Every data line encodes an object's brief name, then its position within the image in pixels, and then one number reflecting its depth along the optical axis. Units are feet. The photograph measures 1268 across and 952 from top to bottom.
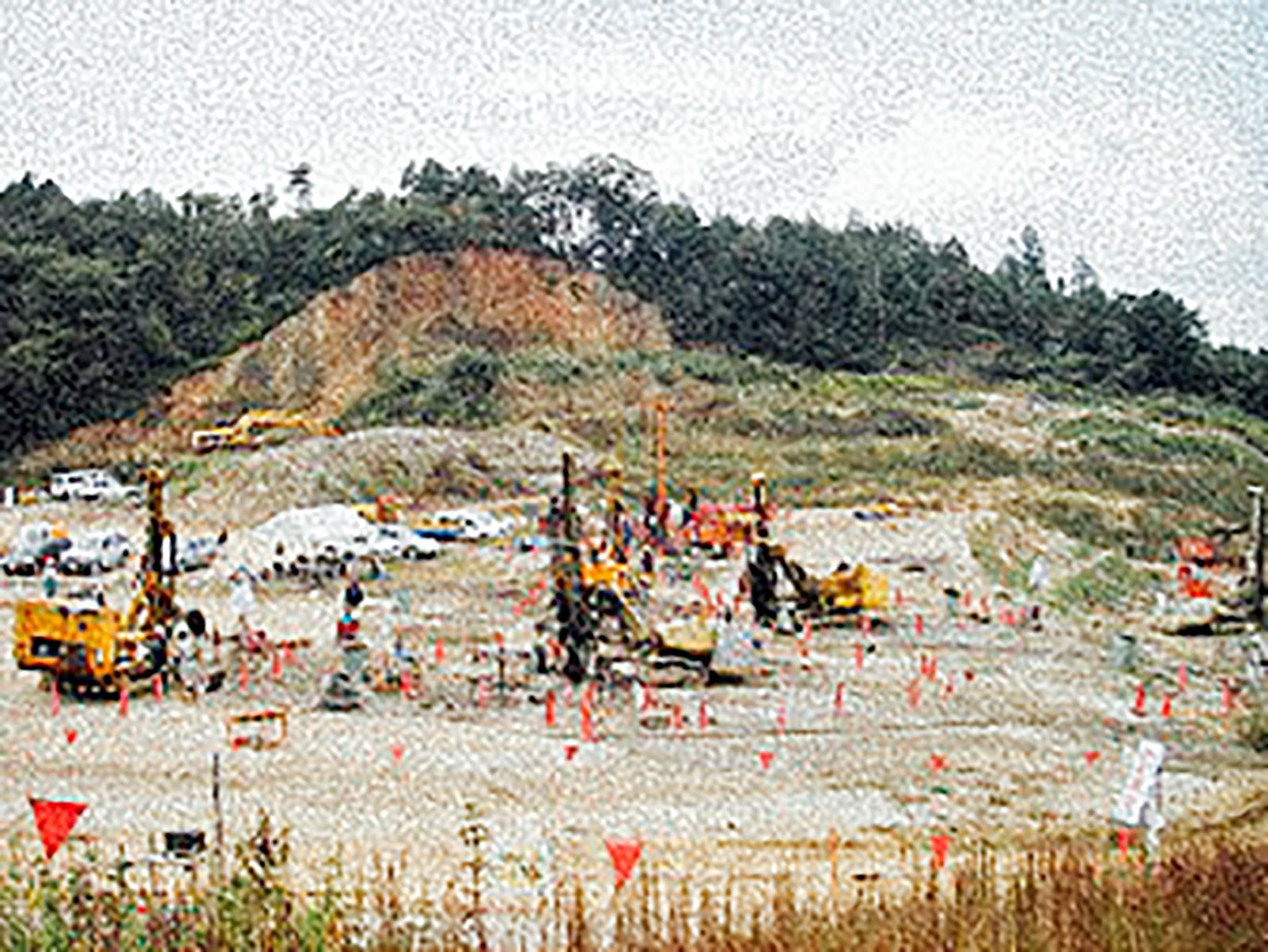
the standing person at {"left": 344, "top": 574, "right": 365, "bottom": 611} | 90.99
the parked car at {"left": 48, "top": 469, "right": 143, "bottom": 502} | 173.17
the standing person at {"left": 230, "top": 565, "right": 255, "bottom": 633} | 86.22
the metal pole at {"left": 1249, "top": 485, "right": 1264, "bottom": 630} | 108.37
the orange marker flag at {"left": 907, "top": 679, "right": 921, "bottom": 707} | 74.79
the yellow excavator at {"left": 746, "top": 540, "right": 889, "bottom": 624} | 95.55
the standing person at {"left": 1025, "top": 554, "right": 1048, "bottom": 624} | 120.16
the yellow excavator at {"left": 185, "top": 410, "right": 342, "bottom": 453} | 209.97
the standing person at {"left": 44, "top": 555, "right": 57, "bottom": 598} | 104.94
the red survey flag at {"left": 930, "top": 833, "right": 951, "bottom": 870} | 39.16
